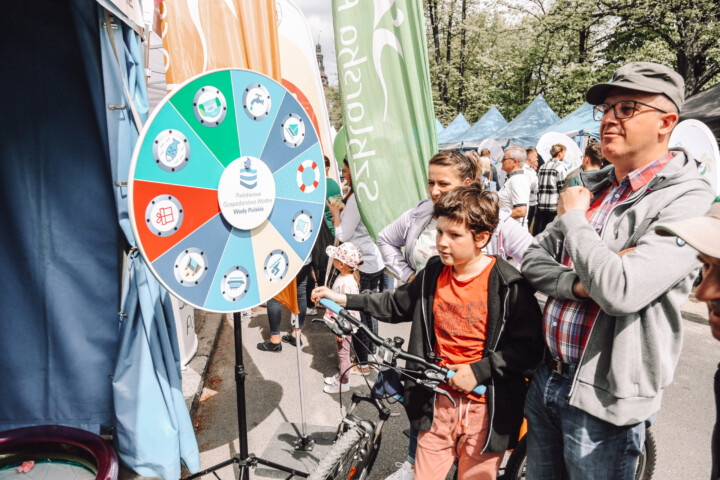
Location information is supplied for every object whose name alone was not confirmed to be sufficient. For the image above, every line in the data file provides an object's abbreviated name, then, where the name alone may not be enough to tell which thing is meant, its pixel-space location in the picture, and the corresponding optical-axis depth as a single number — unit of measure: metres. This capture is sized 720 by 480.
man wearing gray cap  1.42
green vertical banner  3.08
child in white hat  3.69
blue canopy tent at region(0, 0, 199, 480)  2.49
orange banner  2.87
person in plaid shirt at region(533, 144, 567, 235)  7.77
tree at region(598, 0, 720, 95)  13.78
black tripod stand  2.38
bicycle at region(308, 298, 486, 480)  1.81
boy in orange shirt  1.88
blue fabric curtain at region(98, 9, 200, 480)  2.42
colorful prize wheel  1.78
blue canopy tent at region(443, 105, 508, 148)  17.44
